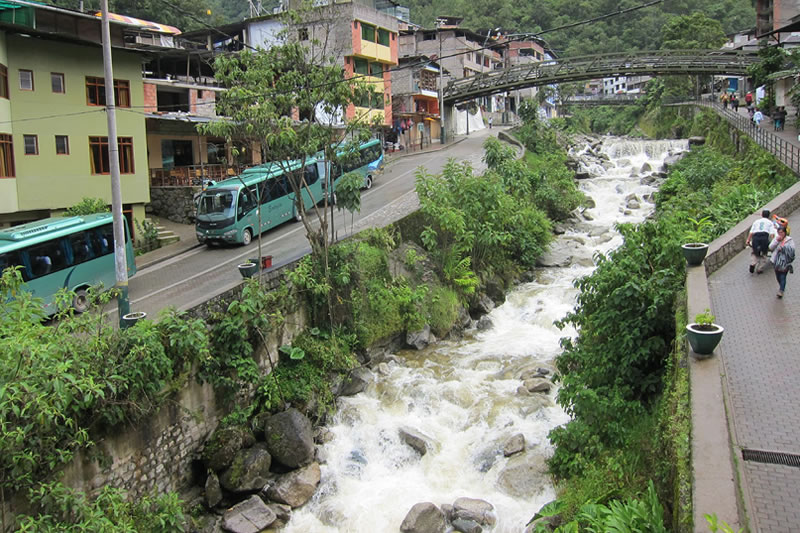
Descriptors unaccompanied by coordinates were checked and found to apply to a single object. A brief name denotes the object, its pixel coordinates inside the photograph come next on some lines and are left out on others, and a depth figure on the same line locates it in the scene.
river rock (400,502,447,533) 11.20
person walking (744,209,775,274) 13.12
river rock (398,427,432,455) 13.76
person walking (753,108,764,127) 32.00
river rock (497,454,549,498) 12.04
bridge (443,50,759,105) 41.00
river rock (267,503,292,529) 11.99
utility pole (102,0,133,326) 14.29
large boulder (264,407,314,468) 13.53
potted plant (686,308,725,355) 8.93
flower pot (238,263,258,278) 15.91
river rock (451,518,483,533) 11.14
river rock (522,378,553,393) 15.45
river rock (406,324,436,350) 19.23
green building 21.55
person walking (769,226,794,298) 11.96
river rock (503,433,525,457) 13.11
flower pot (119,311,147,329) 12.56
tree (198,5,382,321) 16.27
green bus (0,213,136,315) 15.55
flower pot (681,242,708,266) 12.39
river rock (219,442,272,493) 12.85
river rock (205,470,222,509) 12.66
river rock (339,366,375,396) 16.47
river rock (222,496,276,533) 11.77
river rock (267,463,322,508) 12.56
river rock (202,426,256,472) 13.22
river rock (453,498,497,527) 11.38
